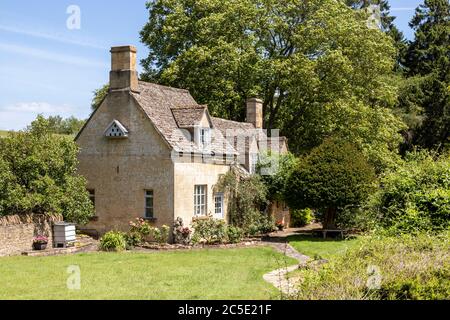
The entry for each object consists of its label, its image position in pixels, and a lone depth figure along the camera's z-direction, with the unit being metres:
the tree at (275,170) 32.00
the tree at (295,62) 37.81
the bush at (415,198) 16.36
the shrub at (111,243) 23.53
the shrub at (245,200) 30.69
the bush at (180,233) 25.97
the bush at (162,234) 25.81
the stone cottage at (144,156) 26.70
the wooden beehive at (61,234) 23.89
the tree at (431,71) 49.22
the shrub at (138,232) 25.28
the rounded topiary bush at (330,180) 27.95
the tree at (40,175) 22.69
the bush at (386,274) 10.12
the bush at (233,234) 26.69
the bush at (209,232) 26.58
